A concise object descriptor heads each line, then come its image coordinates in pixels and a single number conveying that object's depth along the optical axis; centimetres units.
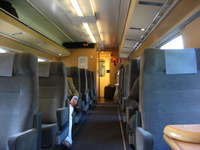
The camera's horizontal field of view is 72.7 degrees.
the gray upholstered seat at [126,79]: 320
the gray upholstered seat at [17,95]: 111
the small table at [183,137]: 44
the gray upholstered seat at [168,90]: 103
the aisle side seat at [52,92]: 176
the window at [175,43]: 227
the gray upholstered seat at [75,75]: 317
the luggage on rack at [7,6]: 284
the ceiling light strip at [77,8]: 281
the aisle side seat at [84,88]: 366
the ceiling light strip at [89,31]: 416
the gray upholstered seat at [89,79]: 497
